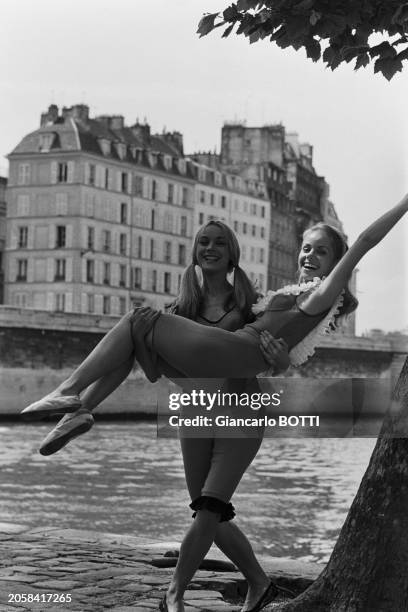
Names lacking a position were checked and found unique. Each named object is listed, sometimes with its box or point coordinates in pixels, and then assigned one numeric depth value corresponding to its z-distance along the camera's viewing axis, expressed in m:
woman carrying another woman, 5.87
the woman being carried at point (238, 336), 5.24
